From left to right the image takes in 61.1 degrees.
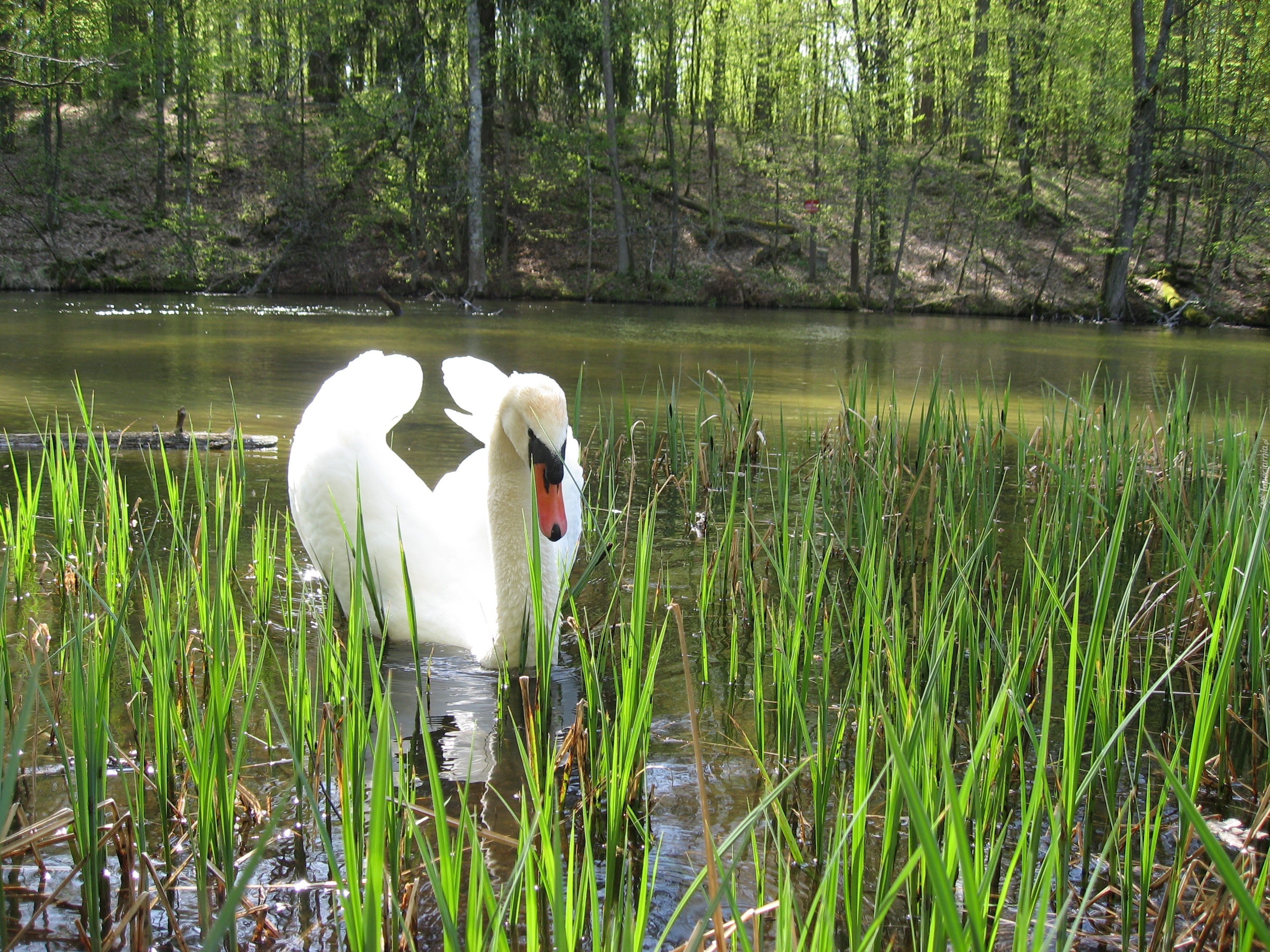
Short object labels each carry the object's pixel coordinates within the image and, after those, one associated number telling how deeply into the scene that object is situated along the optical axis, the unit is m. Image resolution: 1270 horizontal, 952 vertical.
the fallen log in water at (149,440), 5.89
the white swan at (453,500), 3.33
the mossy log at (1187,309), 24.80
